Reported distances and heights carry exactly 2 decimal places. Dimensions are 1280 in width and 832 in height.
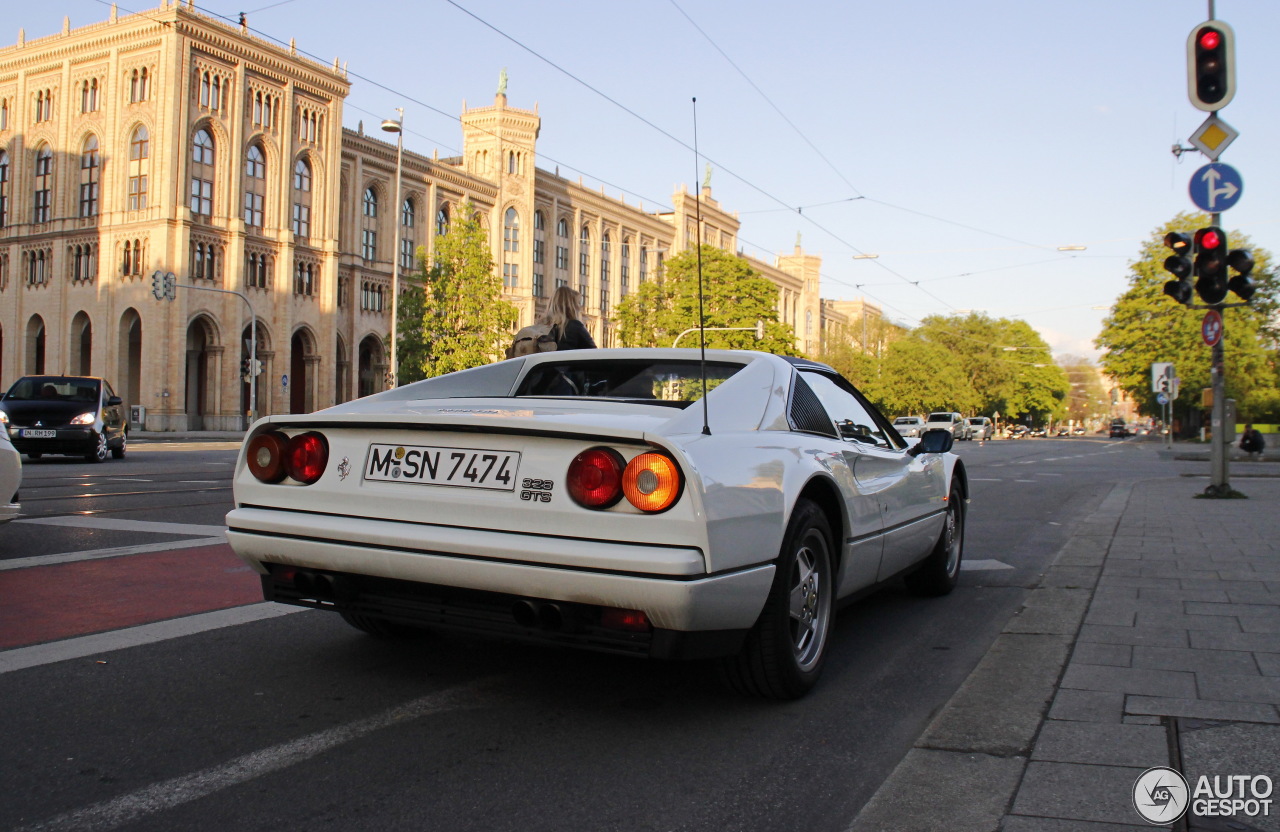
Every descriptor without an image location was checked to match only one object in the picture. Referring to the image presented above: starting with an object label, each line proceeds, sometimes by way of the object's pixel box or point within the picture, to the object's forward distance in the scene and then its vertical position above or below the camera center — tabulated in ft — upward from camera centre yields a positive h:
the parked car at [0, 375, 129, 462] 56.54 +0.40
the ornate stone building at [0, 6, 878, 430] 158.10 +34.43
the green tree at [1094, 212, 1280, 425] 162.09 +15.36
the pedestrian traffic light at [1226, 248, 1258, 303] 38.83 +6.07
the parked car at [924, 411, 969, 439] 183.52 +1.20
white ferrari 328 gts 10.19 -1.00
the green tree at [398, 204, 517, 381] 144.66 +16.27
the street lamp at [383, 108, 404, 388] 129.49 +37.39
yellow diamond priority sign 38.63 +11.08
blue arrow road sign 37.70 +8.98
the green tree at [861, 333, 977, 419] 263.70 +12.47
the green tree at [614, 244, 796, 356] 190.19 +22.85
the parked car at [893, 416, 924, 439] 155.33 +0.58
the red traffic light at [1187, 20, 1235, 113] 35.60 +12.71
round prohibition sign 42.29 +4.24
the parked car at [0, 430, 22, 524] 21.18 -1.18
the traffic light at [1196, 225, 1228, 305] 39.27 +6.33
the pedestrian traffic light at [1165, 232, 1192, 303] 40.37 +6.27
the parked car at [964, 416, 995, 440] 213.38 +0.18
